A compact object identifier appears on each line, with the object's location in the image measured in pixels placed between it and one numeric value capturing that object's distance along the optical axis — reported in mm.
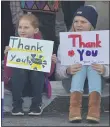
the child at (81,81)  6656
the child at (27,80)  6858
